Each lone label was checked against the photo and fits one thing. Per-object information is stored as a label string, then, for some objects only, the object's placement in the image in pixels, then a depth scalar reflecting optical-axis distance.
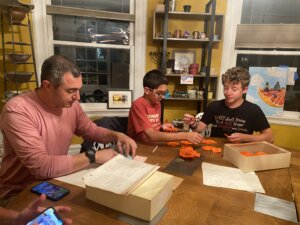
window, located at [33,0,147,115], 2.93
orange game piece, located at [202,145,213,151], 1.66
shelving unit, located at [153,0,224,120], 2.95
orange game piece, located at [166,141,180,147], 1.72
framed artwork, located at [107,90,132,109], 3.30
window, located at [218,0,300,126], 3.11
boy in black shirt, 1.98
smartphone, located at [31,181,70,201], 0.99
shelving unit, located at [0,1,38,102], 2.45
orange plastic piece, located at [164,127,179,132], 2.10
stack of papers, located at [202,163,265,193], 1.16
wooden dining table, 0.89
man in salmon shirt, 1.17
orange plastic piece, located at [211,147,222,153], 1.63
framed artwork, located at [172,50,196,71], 3.25
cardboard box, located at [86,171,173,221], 0.84
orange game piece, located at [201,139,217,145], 1.80
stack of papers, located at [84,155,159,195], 0.88
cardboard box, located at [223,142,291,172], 1.33
